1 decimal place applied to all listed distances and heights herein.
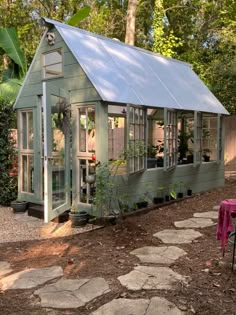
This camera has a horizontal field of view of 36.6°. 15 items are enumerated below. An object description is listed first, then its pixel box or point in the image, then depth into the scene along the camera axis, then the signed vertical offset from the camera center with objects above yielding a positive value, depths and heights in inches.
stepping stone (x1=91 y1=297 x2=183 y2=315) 115.2 -56.0
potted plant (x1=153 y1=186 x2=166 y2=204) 286.6 -47.9
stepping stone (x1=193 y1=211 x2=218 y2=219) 254.5 -55.4
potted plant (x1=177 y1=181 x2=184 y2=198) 315.6 -45.5
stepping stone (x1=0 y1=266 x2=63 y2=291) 140.3 -57.4
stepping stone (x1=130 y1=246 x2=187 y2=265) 165.5 -56.2
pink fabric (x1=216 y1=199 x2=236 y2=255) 155.3 -36.0
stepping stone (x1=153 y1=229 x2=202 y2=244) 195.8 -56.2
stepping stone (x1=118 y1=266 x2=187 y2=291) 135.7 -56.1
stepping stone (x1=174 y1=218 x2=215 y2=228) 228.7 -55.9
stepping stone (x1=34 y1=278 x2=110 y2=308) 123.3 -56.4
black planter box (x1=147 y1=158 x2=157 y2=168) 298.2 -20.3
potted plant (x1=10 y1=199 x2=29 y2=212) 279.0 -52.5
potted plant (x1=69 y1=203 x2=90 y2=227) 229.1 -51.5
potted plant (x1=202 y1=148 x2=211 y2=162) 375.2 -16.8
